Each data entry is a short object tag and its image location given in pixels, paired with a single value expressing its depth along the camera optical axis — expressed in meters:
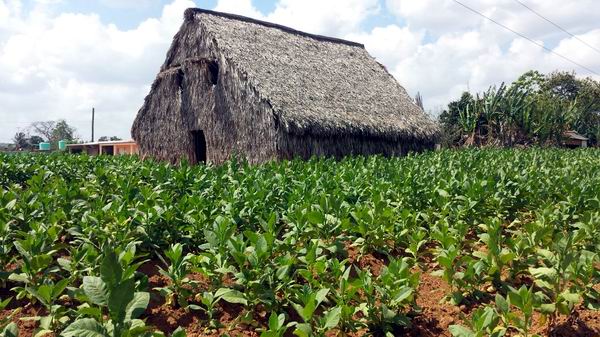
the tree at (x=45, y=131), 59.85
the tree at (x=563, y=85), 48.81
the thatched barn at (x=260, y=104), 13.28
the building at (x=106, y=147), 29.88
